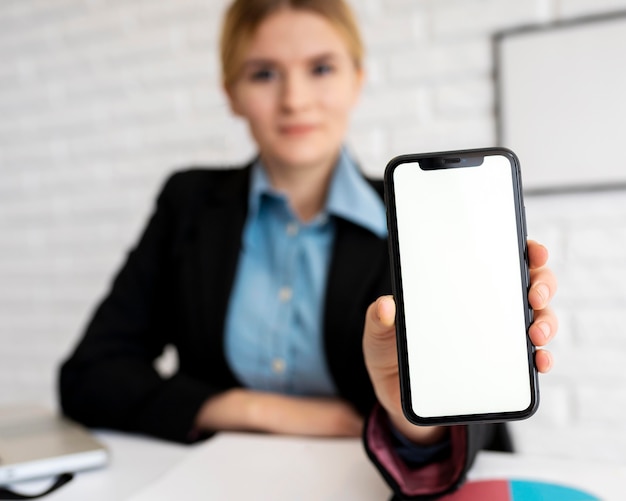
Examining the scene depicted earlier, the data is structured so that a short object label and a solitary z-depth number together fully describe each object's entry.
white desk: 0.53
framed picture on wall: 1.08
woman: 0.75
